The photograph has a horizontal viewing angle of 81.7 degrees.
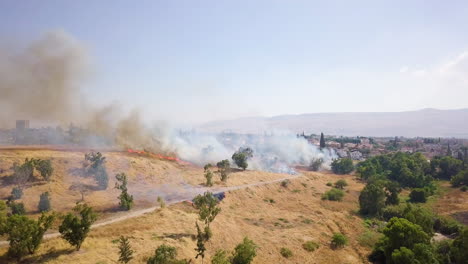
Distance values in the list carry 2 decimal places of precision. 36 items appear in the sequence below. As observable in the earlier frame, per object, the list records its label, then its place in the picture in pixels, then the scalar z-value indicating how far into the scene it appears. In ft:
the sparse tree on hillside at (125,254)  74.08
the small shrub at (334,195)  213.46
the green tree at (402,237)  107.65
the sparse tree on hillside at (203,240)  87.35
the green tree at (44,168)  153.27
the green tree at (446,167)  326.69
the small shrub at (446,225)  153.14
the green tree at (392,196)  208.95
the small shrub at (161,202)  134.37
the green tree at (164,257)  70.90
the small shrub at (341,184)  261.65
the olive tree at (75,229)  81.97
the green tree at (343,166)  349.39
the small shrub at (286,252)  110.42
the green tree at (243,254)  88.84
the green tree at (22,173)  141.64
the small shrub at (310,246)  118.29
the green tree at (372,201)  185.16
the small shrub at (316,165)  360.69
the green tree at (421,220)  127.57
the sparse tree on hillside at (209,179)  190.21
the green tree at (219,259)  76.17
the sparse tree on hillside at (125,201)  129.70
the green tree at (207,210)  107.65
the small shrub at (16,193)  126.93
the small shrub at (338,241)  124.47
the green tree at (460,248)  102.72
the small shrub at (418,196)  226.17
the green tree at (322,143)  525.06
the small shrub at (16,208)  113.29
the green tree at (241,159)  263.90
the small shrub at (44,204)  121.70
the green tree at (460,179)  271.96
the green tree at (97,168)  163.32
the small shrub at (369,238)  130.93
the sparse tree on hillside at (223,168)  211.61
